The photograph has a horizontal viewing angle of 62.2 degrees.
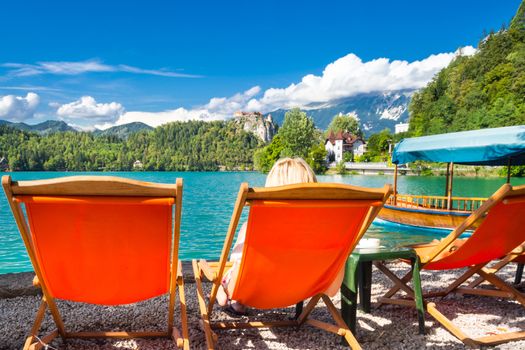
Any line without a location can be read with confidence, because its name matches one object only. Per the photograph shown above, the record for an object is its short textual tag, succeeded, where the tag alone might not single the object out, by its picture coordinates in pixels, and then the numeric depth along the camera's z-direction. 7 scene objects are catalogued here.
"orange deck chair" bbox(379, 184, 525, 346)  2.25
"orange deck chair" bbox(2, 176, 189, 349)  1.60
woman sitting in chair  2.28
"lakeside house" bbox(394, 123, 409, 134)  105.69
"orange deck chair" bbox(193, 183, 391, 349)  1.78
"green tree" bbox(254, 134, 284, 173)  67.06
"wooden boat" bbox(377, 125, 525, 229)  9.08
